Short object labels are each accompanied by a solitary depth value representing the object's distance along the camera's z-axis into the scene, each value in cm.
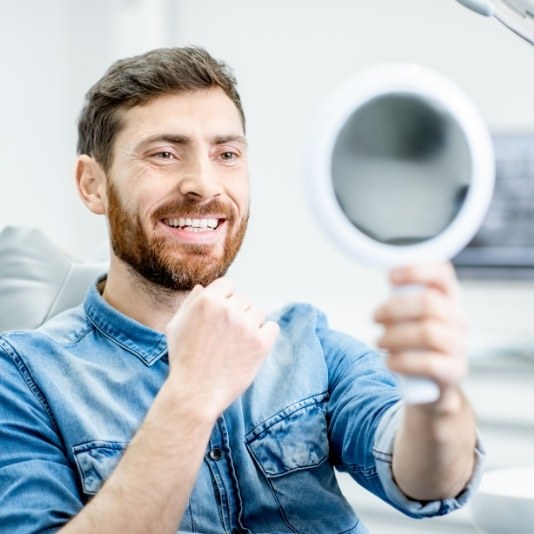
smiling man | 104
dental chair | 136
